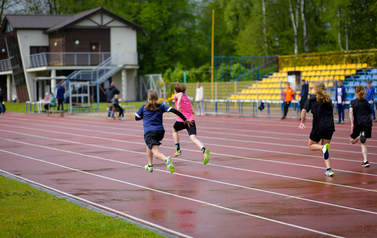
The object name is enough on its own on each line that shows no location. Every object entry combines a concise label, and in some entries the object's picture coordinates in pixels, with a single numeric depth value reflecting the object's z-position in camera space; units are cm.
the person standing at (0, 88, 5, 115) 3354
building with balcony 4881
